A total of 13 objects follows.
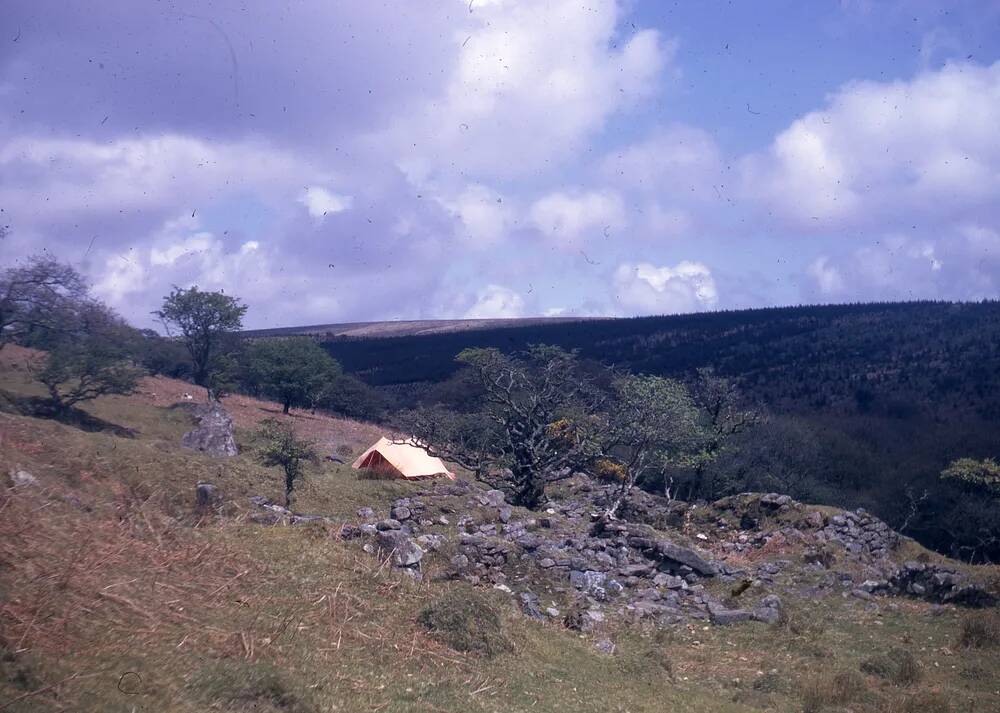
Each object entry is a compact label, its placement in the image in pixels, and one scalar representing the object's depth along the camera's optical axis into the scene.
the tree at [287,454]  17.48
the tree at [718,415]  25.28
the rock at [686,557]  13.92
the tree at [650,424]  21.42
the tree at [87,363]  25.89
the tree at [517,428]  21.24
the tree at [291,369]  42.88
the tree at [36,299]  25.75
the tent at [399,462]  23.88
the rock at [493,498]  18.97
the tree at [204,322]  44.84
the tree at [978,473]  20.98
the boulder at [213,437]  24.03
